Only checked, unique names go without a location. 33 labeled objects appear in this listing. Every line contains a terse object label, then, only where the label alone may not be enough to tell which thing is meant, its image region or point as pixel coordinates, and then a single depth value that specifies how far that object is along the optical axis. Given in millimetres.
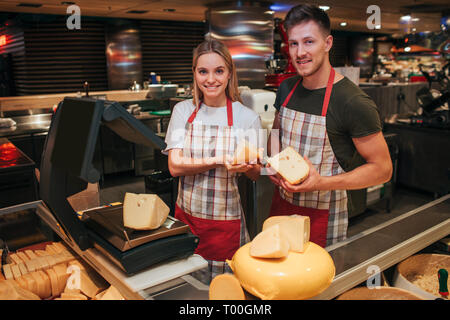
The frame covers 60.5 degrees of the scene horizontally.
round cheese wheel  1018
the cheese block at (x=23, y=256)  1468
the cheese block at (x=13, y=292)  1107
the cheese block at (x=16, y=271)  1305
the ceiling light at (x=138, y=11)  8188
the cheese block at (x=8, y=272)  1296
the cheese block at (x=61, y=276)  1293
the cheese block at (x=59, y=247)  1574
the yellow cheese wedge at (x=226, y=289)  1024
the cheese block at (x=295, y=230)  1130
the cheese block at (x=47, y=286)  1270
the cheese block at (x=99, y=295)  1241
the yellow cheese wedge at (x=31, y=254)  1485
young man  1637
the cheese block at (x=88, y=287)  1263
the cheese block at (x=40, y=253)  1516
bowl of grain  1384
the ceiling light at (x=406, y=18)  8648
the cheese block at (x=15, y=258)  1443
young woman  2035
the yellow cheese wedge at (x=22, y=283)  1248
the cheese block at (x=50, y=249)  1549
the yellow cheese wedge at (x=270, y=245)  1049
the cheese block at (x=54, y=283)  1278
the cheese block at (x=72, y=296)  1188
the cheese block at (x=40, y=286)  1254
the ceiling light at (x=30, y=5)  7107
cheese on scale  1199
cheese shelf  1132
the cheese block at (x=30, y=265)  1352
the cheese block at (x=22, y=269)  1328
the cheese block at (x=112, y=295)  1141
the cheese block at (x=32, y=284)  1249
